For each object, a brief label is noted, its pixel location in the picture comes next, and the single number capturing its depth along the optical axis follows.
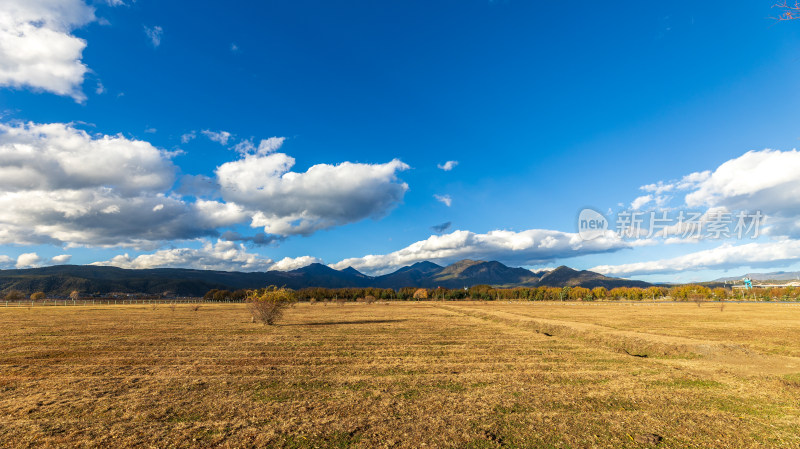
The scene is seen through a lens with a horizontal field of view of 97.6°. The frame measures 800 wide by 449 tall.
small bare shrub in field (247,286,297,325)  38.41
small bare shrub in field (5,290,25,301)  129.50
